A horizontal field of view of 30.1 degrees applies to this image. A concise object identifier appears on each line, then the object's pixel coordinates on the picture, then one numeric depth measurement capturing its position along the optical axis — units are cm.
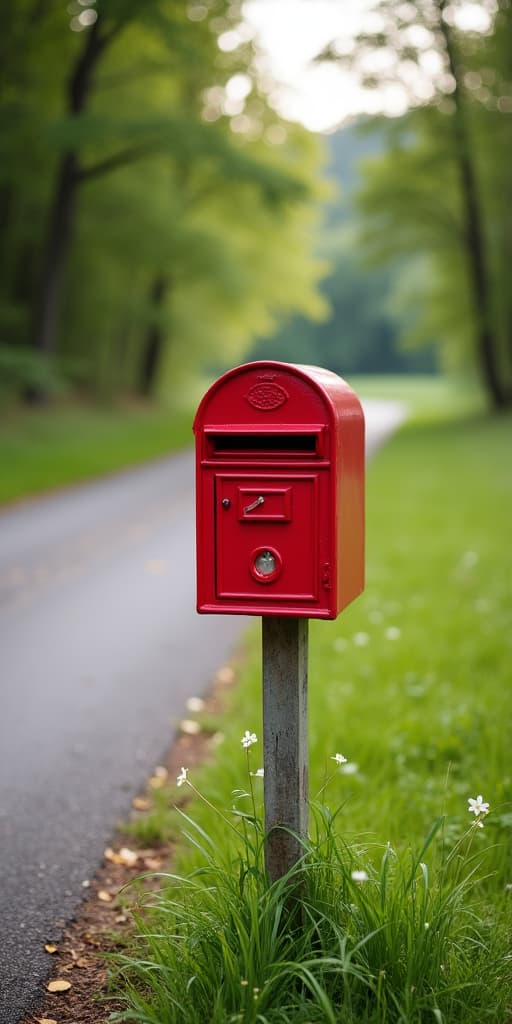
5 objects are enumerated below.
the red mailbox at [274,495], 243
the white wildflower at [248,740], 266
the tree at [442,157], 2180
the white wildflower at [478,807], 254
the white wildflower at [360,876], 248
